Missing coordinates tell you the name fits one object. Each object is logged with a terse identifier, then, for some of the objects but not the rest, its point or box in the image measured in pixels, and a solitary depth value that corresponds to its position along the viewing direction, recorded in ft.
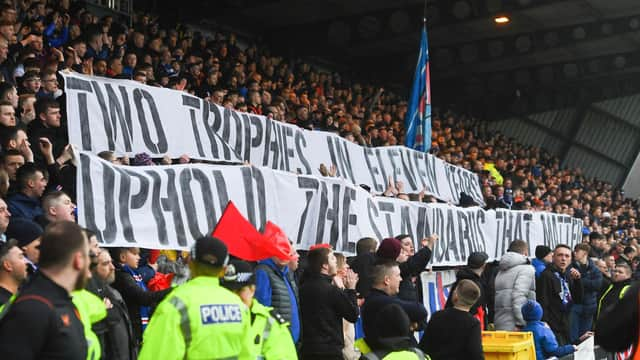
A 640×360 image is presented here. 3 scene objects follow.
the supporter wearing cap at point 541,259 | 40.34
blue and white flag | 51.34
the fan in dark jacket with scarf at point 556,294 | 38.11
